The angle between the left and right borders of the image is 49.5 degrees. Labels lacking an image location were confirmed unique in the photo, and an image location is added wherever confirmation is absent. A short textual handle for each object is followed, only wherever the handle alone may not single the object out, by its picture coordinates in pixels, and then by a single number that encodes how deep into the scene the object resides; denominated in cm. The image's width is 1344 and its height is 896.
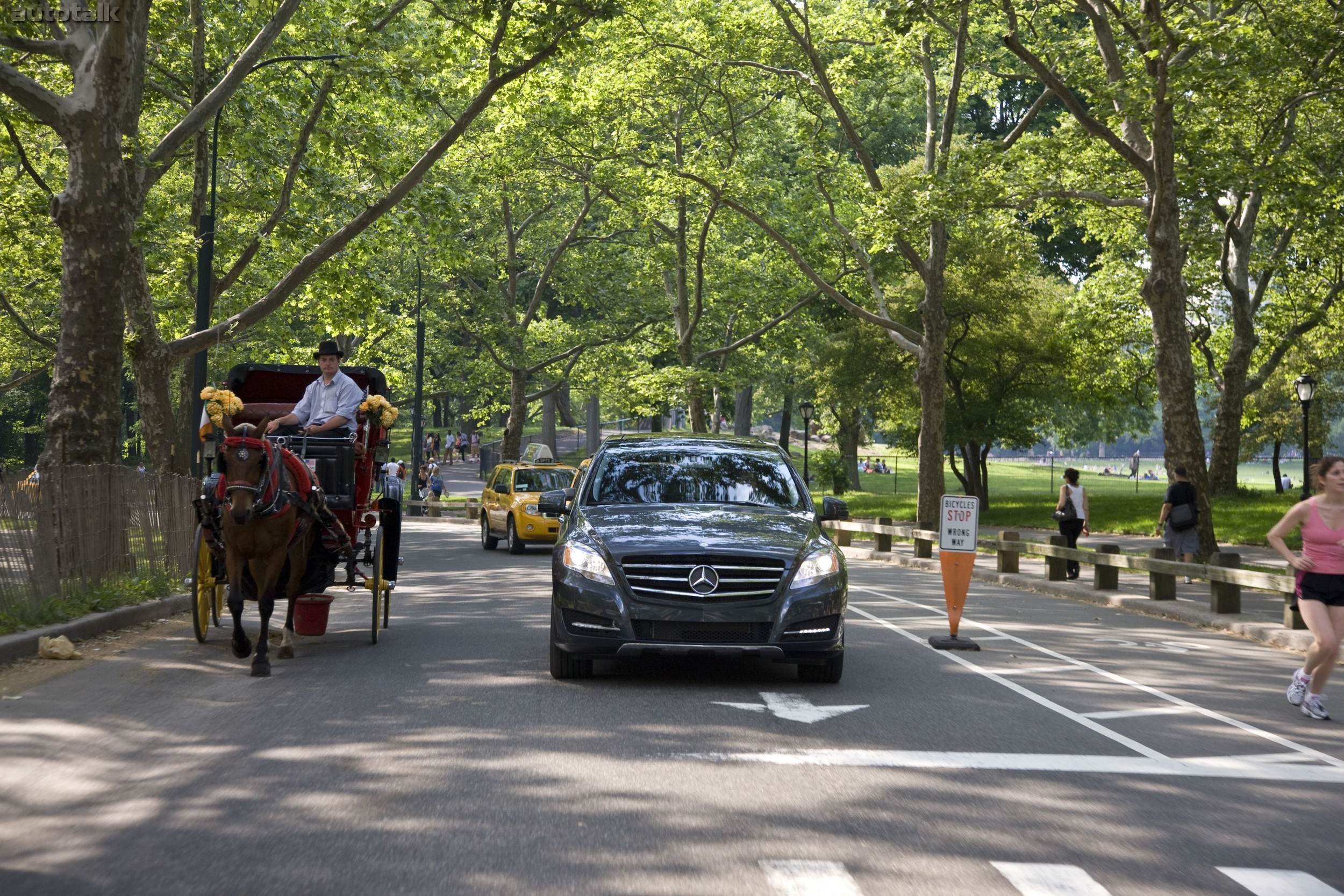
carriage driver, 1239
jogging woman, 1007
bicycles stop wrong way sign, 1351
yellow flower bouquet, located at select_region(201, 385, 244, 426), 1155
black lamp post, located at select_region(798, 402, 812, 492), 4680
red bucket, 1236
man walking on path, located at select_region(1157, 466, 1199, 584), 2191
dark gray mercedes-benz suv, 988
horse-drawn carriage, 1080
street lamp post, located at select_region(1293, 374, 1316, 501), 3428
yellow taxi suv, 2944
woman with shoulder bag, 2495
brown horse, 1047
